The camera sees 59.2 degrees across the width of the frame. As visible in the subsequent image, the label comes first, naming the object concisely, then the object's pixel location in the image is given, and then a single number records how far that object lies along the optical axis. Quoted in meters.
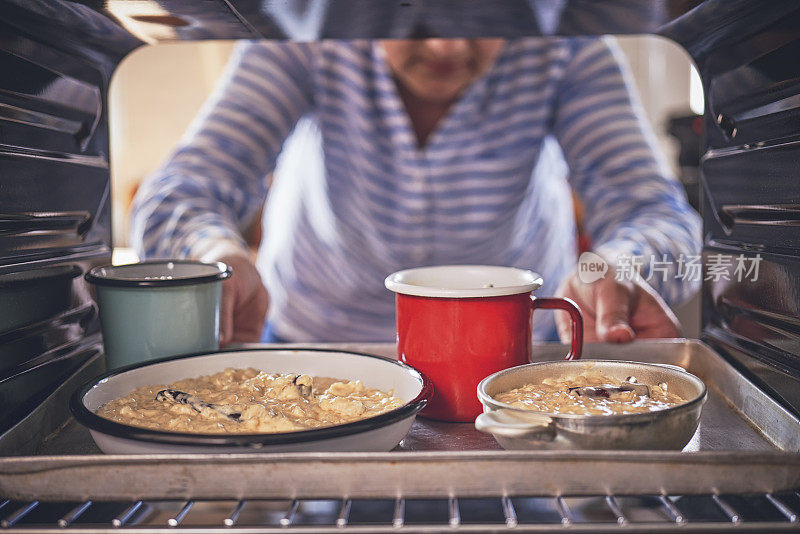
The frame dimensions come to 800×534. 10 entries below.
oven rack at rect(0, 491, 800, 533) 0.56
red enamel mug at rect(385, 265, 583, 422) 0.87
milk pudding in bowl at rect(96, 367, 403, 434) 0.75
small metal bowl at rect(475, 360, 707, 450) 0.66
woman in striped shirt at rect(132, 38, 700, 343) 1.87
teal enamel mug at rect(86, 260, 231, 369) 0.95
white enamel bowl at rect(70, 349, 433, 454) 0.65
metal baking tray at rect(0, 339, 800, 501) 0.61
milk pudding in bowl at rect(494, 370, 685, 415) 0.76
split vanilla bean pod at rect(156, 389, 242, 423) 0.76
